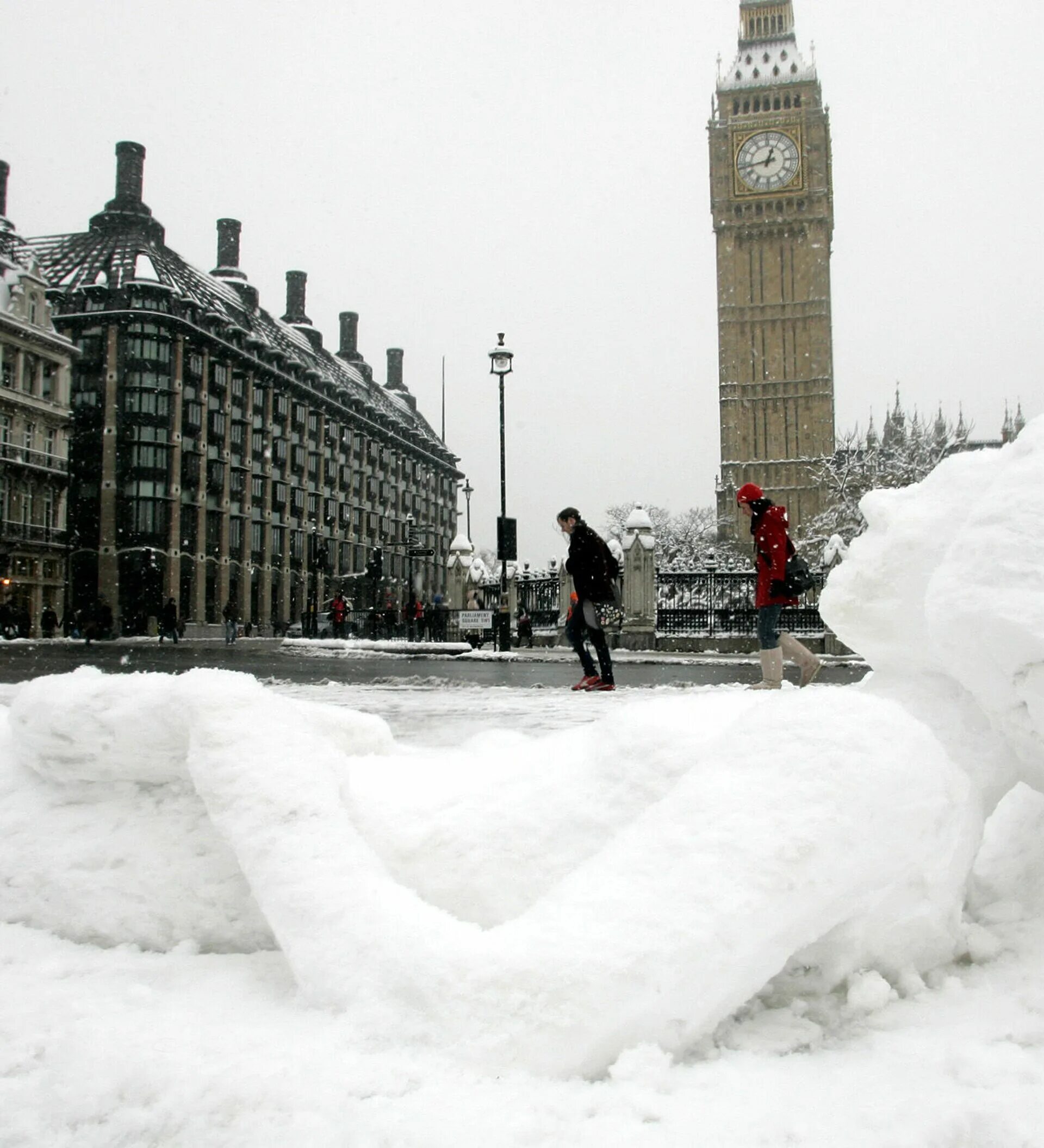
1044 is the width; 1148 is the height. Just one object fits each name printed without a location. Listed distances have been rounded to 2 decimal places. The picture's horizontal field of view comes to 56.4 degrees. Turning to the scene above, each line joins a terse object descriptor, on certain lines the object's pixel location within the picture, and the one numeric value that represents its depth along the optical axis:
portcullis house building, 47.91
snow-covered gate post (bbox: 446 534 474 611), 25.89
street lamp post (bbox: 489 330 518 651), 20.12
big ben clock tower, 78.06
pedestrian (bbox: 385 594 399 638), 29.77
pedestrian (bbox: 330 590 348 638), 31.36
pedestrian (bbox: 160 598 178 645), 29.98
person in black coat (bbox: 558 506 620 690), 9.27
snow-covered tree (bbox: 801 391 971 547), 40.44
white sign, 22.88
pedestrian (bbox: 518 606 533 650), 23.25
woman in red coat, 7.46
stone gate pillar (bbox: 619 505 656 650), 20.14
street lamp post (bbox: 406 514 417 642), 26.92
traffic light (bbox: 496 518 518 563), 20.77
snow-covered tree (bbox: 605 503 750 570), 61.00
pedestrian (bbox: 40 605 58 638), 39.97
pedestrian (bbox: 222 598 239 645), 31.44
